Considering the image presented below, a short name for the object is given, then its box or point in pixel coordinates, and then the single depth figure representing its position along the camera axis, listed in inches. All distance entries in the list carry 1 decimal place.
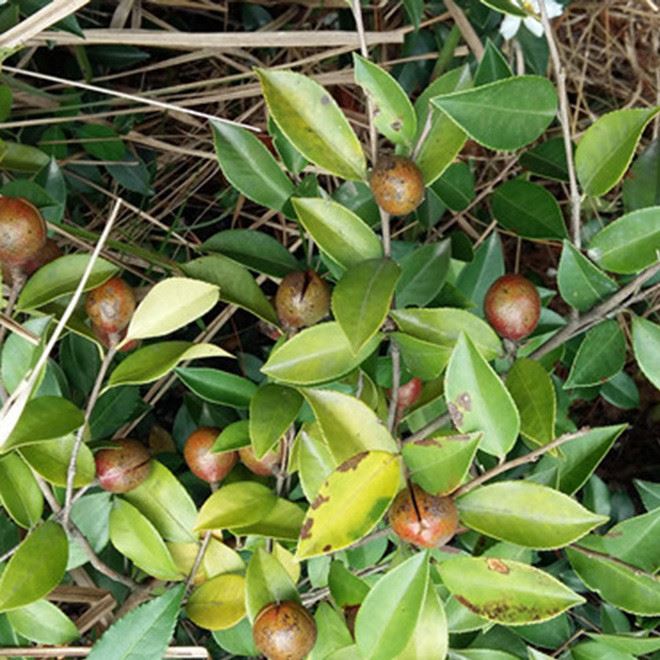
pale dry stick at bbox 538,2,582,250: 26.6
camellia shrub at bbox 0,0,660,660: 26.7
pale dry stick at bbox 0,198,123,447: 24.1
